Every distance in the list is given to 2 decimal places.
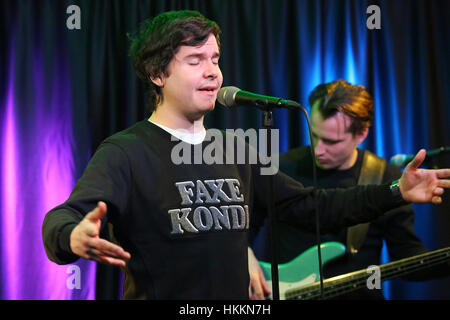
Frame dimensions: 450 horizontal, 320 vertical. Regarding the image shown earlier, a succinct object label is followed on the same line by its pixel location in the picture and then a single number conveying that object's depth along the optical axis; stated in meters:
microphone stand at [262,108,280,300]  1.46
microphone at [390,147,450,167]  2.45
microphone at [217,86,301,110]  1.49
